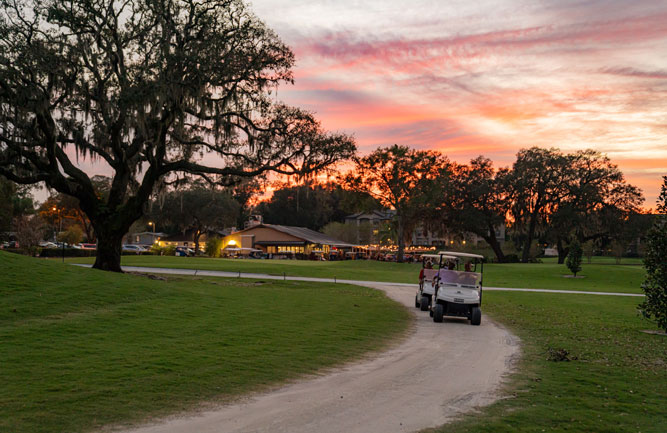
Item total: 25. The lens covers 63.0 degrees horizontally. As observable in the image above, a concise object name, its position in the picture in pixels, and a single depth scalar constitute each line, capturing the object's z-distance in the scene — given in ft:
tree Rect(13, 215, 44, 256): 200.29
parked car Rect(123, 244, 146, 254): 250.16
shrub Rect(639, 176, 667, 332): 57.00
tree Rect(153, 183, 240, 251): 310.65
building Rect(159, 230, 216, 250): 366.67
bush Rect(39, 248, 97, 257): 201.16
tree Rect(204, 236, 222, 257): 264.31
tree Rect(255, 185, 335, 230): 417.47
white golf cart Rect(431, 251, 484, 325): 62.13
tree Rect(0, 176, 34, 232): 216.54
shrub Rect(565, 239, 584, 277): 159.43
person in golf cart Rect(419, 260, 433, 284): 74.24
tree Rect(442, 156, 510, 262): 237.25
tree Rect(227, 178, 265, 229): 388.98
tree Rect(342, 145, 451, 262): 222.07
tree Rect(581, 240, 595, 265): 244.61
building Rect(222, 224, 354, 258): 295.69
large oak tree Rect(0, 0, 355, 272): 86.58
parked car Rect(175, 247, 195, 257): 268.00
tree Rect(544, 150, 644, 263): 227.40
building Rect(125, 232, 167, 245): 408.30
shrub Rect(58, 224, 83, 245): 284.61
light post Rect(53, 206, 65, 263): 298.95
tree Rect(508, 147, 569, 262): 230.07
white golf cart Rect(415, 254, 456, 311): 71.42
